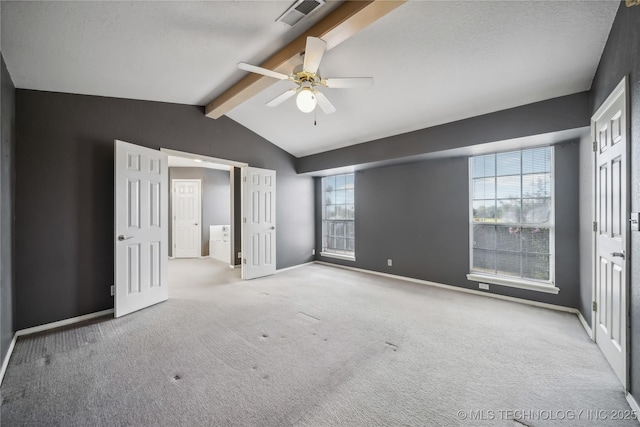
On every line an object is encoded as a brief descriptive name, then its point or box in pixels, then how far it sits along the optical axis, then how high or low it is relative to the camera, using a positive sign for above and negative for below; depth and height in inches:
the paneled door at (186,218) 268.7 -5.1
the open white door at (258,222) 178.4 -6.4
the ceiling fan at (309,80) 80.2 +46.5
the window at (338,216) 216.1 -2.3
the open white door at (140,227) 115.8 -6.5
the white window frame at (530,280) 125.9 -35.3
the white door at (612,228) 69.1 -4.8
